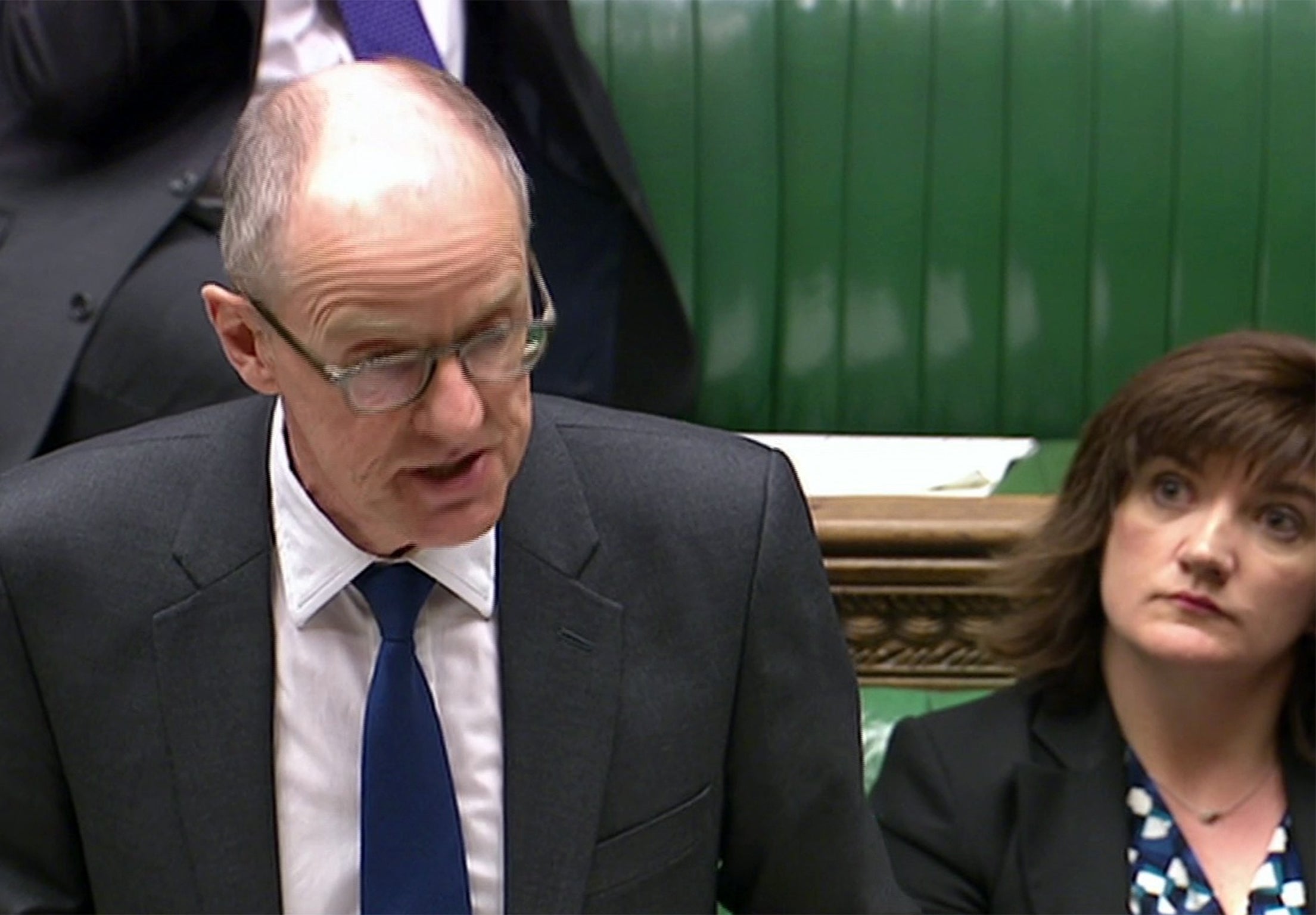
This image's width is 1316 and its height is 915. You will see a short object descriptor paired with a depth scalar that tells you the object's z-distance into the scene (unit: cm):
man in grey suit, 548
